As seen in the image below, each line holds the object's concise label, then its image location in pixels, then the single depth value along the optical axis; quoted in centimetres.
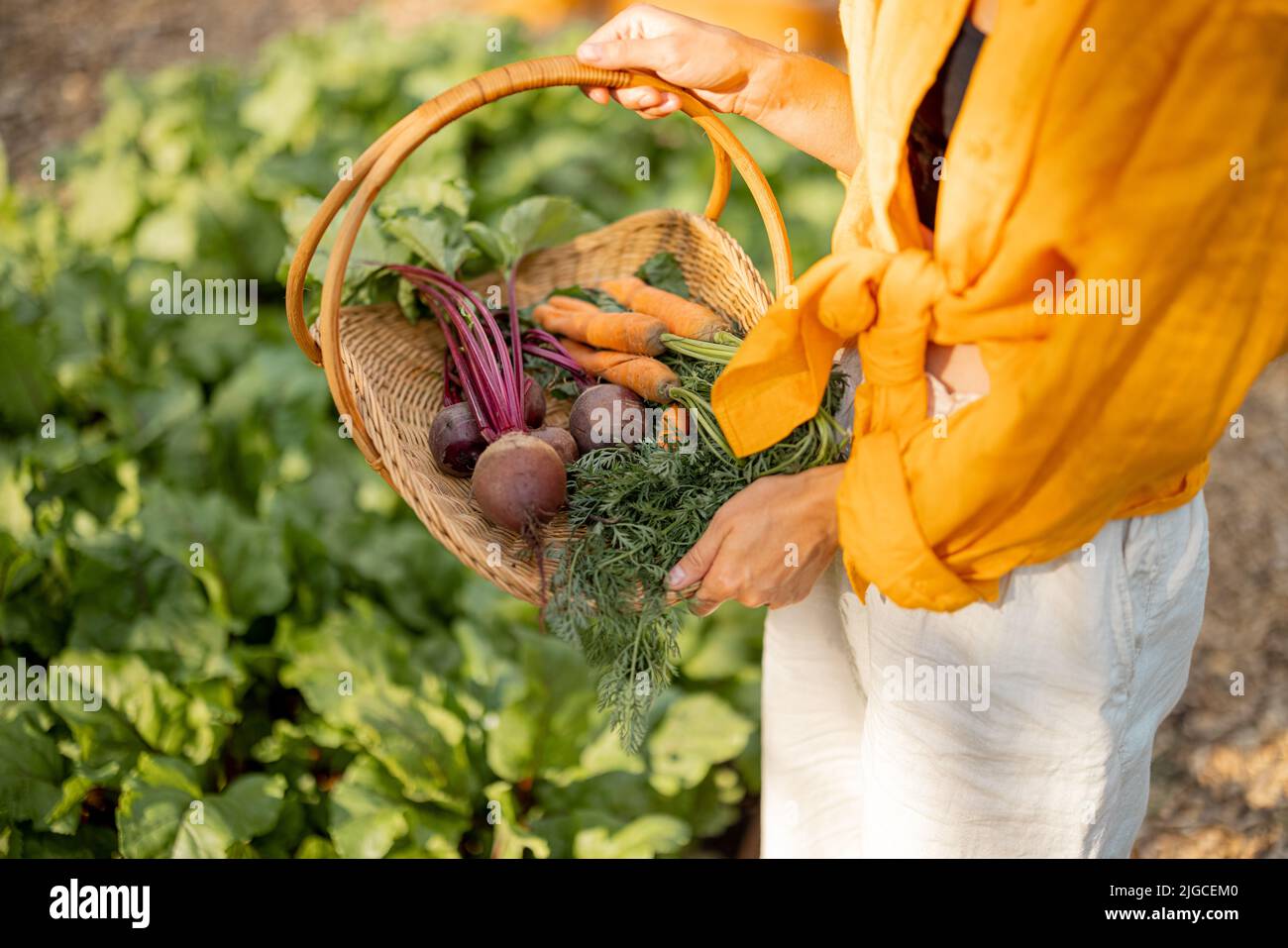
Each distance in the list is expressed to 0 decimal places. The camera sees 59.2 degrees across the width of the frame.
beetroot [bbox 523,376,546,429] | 197
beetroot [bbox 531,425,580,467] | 184
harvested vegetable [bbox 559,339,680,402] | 185
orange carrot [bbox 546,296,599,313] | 213
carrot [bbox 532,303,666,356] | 196
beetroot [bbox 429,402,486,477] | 184
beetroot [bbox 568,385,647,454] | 184
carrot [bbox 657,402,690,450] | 174
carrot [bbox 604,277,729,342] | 194
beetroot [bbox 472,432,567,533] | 165
